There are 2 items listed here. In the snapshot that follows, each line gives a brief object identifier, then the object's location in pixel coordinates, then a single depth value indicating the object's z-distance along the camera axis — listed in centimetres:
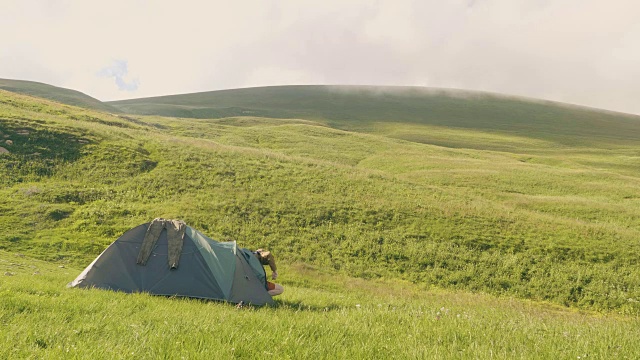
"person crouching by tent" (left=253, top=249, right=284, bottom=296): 1357
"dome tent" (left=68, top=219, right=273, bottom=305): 1261
